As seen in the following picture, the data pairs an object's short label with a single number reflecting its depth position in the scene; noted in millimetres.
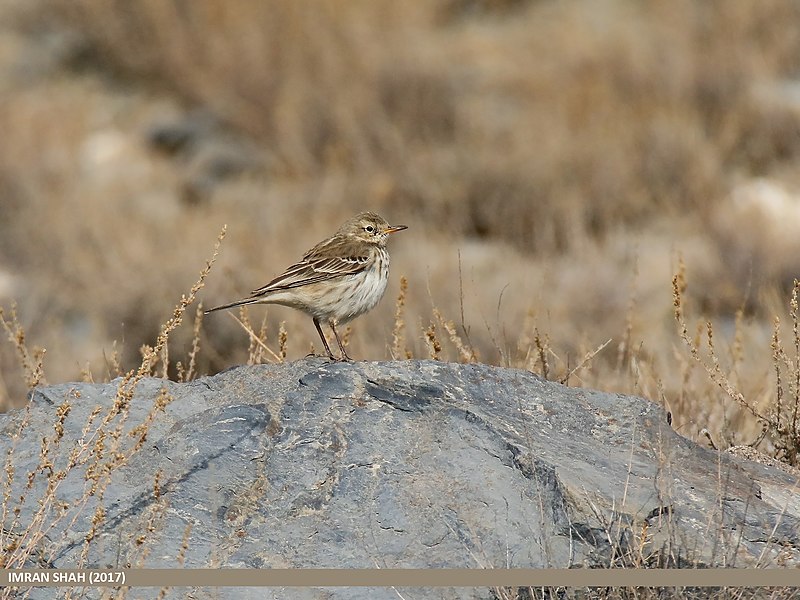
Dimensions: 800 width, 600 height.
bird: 12875
